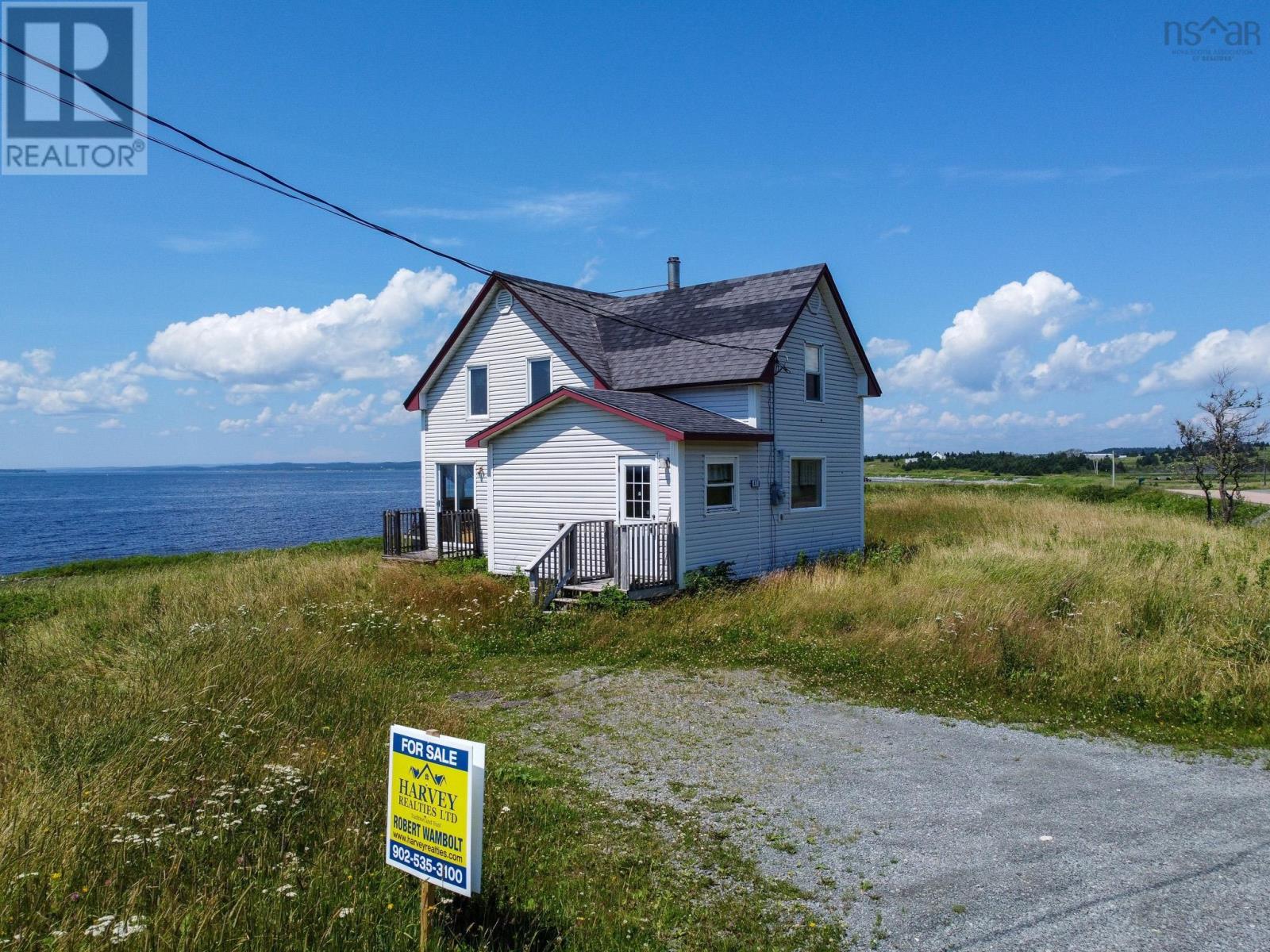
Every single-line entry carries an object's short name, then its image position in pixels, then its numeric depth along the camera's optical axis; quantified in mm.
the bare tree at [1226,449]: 27750
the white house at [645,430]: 17375
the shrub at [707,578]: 17109
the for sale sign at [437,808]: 3918
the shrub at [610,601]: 15352
